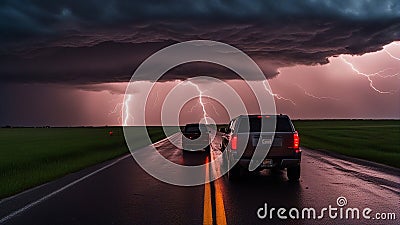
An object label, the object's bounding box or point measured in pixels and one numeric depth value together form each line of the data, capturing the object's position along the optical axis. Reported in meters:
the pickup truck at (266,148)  12.50
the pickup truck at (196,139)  26.14
